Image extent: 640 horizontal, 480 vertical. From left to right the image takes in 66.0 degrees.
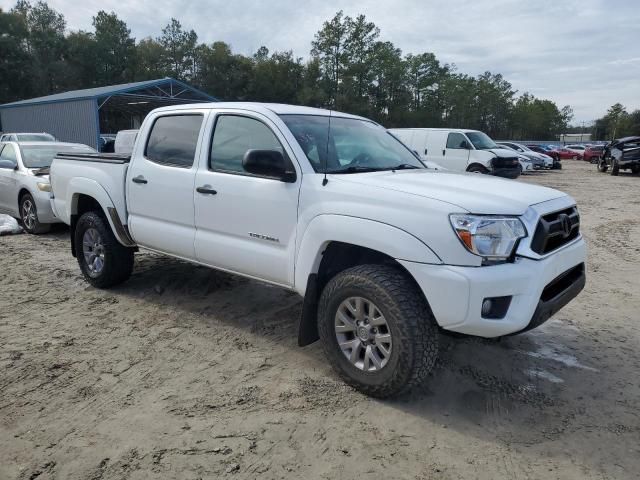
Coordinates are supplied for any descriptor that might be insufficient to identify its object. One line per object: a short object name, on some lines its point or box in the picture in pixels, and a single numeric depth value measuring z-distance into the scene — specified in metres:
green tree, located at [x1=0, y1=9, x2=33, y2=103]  52.84
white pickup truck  2.88
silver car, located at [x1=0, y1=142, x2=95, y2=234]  8.18
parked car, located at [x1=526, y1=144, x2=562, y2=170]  30.09
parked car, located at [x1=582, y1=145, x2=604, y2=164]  39.22
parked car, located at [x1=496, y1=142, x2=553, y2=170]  28.95
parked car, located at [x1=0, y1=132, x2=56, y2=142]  16.82
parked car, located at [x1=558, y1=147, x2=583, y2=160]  45.06
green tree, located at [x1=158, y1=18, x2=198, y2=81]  71.75
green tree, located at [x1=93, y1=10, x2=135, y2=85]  64.12
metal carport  26.20
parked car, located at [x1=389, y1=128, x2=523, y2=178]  16.27
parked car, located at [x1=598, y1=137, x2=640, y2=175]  23.19
